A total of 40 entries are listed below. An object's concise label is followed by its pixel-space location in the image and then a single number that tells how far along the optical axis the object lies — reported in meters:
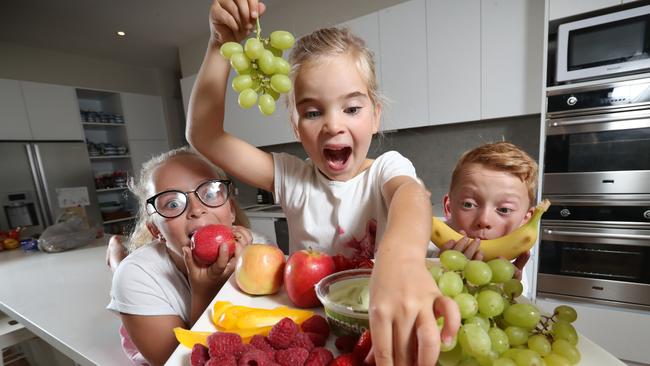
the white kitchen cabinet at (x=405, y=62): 2.11
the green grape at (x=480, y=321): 0.35
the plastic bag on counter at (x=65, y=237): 1.94
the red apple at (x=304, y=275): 0.48
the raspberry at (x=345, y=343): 0.37
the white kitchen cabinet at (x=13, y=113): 3.03
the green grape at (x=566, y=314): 0.39
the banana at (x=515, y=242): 0.54
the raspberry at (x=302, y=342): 0.36
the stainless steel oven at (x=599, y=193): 1.51
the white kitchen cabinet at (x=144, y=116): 3.94
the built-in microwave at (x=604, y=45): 1.45
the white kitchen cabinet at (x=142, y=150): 4.02
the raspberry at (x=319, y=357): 0.34
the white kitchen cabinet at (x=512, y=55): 1.77
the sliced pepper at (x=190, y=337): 0.42
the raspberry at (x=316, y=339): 0.39
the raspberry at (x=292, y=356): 0.34
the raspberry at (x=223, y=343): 0.36
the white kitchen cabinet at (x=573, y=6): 1.50
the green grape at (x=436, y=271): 0.36
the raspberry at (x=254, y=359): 0.33
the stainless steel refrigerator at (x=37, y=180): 2.99
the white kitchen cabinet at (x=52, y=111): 3.20
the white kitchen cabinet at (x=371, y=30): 2.26
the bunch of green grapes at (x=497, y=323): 0.33
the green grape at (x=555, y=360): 0.32
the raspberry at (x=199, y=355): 0.36
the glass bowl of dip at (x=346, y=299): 0.38
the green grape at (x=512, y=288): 0.40
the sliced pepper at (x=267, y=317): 0.43
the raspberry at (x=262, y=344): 0.36
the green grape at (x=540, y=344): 0.34
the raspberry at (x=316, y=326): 0.41
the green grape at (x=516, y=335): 0.36
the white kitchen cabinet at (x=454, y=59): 1.94
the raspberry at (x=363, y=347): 0.33
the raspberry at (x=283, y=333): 0.37
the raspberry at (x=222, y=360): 0.33
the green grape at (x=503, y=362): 0.33
